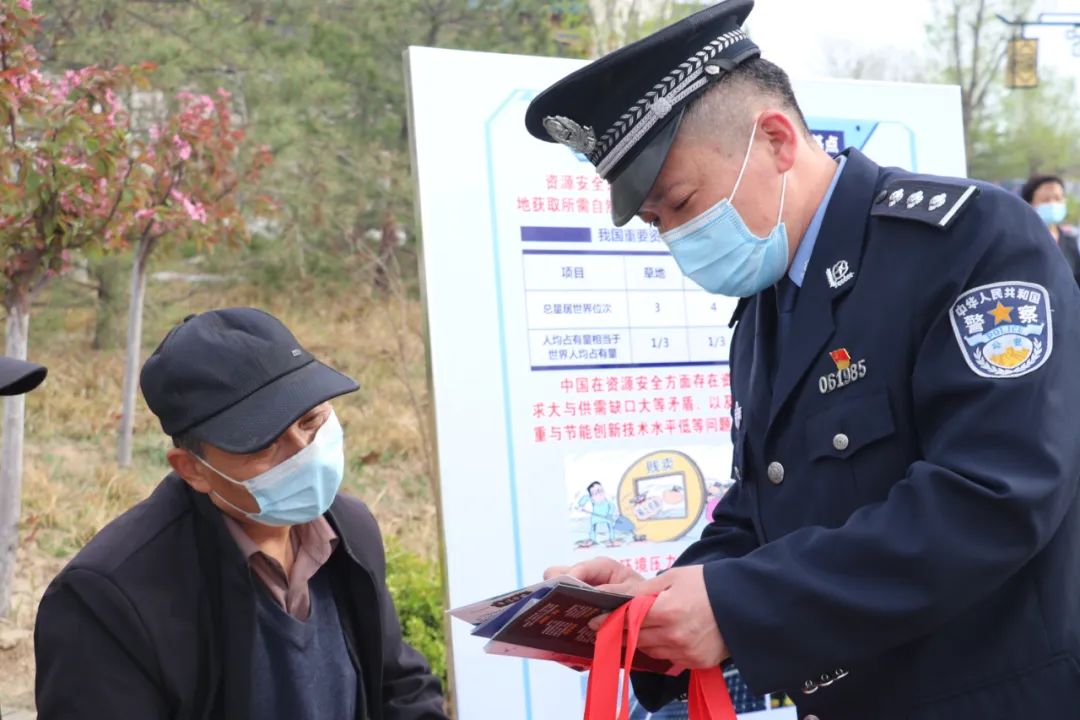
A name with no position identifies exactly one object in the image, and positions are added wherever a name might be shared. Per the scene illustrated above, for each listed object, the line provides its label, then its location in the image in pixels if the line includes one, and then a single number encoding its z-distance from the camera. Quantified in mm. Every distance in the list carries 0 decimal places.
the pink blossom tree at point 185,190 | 4637
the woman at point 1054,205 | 6121
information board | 2744
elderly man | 2076
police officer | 1494
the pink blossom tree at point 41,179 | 3533
